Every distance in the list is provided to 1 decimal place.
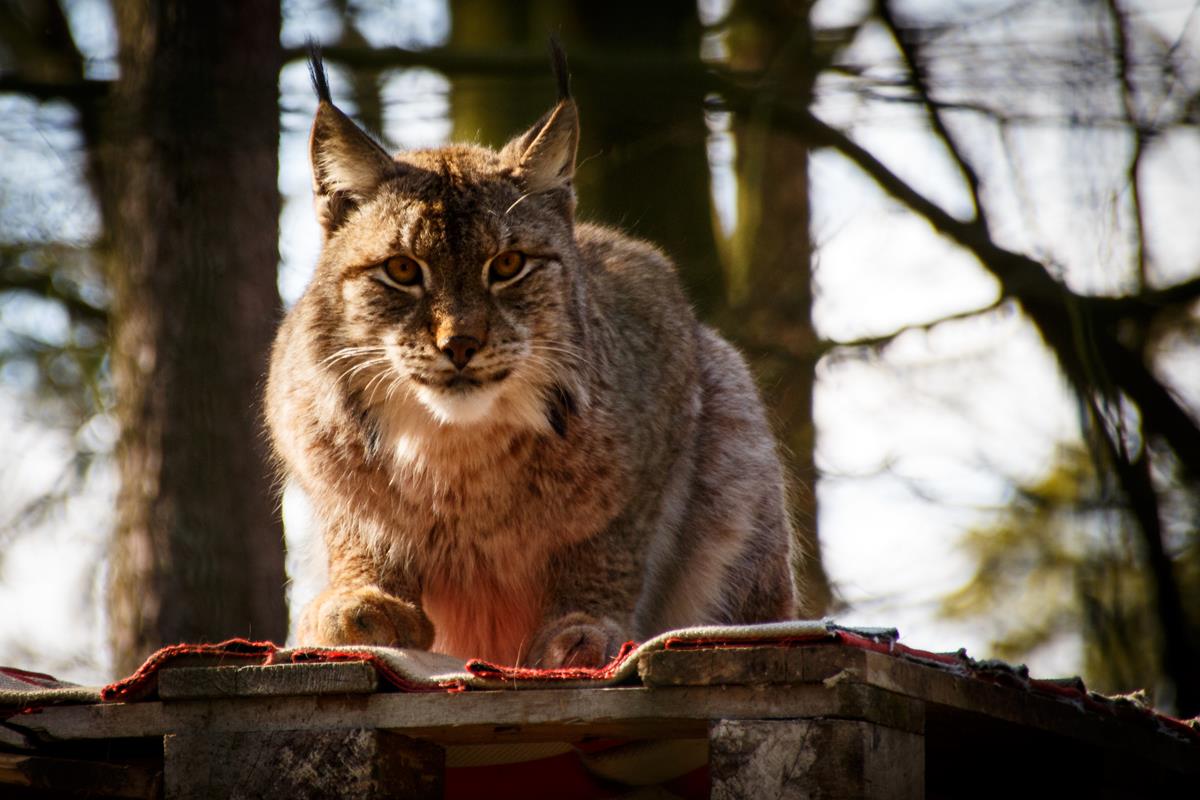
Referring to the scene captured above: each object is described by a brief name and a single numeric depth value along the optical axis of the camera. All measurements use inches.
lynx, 311.4
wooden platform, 215.5
